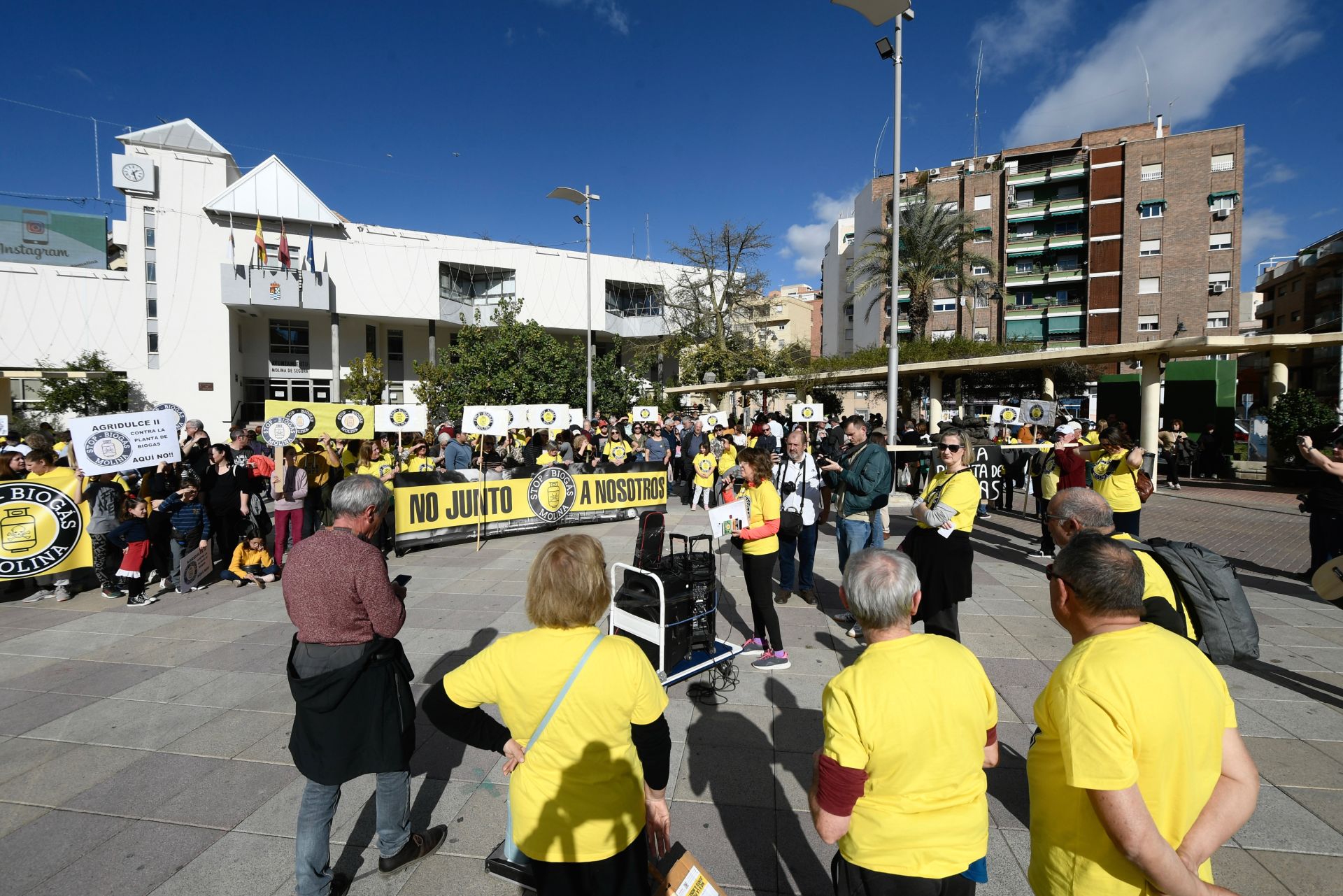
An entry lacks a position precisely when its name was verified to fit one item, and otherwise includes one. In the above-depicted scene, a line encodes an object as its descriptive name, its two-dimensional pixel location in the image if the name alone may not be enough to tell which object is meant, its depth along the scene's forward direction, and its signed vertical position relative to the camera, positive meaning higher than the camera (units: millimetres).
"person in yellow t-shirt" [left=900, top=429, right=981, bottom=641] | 4152 -881
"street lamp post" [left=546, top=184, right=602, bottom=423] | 20594 +7729
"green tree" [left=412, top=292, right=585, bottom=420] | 28000 +2494
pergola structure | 14328 +1738
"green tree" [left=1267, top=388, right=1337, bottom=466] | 14570 +114
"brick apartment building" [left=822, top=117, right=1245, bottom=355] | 42500 +13946
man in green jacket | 5930 -662
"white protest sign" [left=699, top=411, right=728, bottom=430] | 19398 +59
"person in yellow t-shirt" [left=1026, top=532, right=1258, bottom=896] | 1436 -830
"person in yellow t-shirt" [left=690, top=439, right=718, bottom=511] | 12805 -1067
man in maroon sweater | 2451 -1075
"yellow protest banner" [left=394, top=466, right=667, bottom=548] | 9312 -1392
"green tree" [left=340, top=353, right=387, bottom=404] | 33625 +2158
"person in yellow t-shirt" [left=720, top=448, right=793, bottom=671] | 4770 -1061
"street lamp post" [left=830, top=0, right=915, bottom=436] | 9569 +4575
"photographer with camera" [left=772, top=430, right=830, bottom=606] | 6340 -941
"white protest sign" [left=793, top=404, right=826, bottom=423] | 17984 +253
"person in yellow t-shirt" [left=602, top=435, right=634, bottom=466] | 12586 -655
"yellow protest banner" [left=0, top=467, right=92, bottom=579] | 6508 -1186
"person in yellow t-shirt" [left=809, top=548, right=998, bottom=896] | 1641 -956
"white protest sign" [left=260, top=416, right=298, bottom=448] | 9148 -187
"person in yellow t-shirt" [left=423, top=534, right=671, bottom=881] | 1815 -928
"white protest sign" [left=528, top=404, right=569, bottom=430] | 15547 +121
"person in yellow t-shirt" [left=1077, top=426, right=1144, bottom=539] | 6262 -568
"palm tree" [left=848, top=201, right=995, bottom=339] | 31812 +8932
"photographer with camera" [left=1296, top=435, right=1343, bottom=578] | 6406 -981
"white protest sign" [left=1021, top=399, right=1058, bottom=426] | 15097 +248
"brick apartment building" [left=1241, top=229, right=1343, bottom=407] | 43069 +9606
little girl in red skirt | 6730 -1426
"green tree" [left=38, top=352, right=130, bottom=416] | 28609 +1247
